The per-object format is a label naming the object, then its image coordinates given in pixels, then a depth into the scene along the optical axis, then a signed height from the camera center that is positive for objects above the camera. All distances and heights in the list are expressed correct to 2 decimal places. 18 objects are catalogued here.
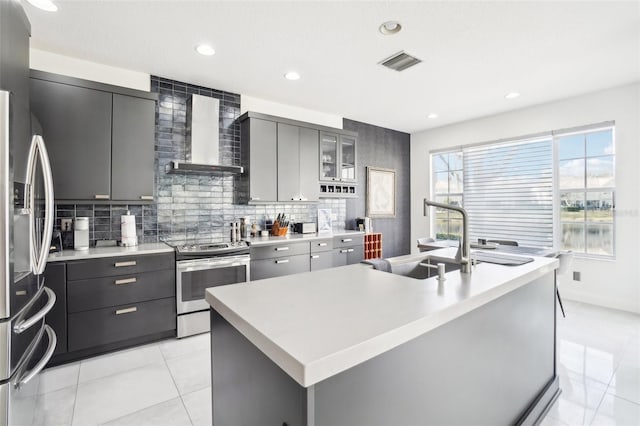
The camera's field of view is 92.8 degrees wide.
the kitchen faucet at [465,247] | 1.57 -0.19
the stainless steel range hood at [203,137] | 3.32 +0.83
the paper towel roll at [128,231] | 2.96 -0.19
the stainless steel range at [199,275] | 2.93 -0.63
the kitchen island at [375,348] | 0.82 -0.48
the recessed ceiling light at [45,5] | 2.10 +1.46
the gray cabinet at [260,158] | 3.63 +0.66
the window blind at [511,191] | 4.38 +0.32
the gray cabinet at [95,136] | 2.57 +0.69
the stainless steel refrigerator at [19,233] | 1.21 -0.10
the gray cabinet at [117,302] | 2.48 -0.79
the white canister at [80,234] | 2.75 -0.20
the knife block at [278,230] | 3.97 -0.24
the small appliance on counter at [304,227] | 4.18 -0.21
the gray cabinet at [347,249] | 4.14 -0.52
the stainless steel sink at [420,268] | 1.96 -0.37
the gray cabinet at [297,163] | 3.89 +0.64
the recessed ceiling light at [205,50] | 2.70 +1.47
